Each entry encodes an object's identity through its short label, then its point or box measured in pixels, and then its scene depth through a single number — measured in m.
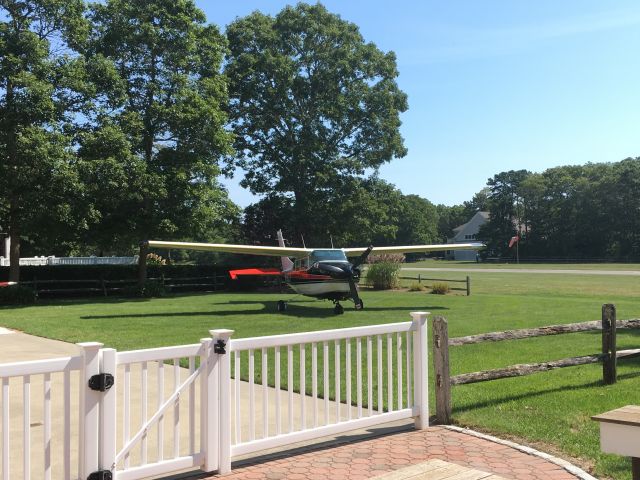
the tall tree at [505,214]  96.38
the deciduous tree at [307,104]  38.66
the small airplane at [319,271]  20.02
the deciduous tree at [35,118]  23.19
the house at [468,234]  112.17
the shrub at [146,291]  29.88
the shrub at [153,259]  43.66
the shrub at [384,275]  31.66
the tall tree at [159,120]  27.30
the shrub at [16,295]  24.94
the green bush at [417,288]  29.69
